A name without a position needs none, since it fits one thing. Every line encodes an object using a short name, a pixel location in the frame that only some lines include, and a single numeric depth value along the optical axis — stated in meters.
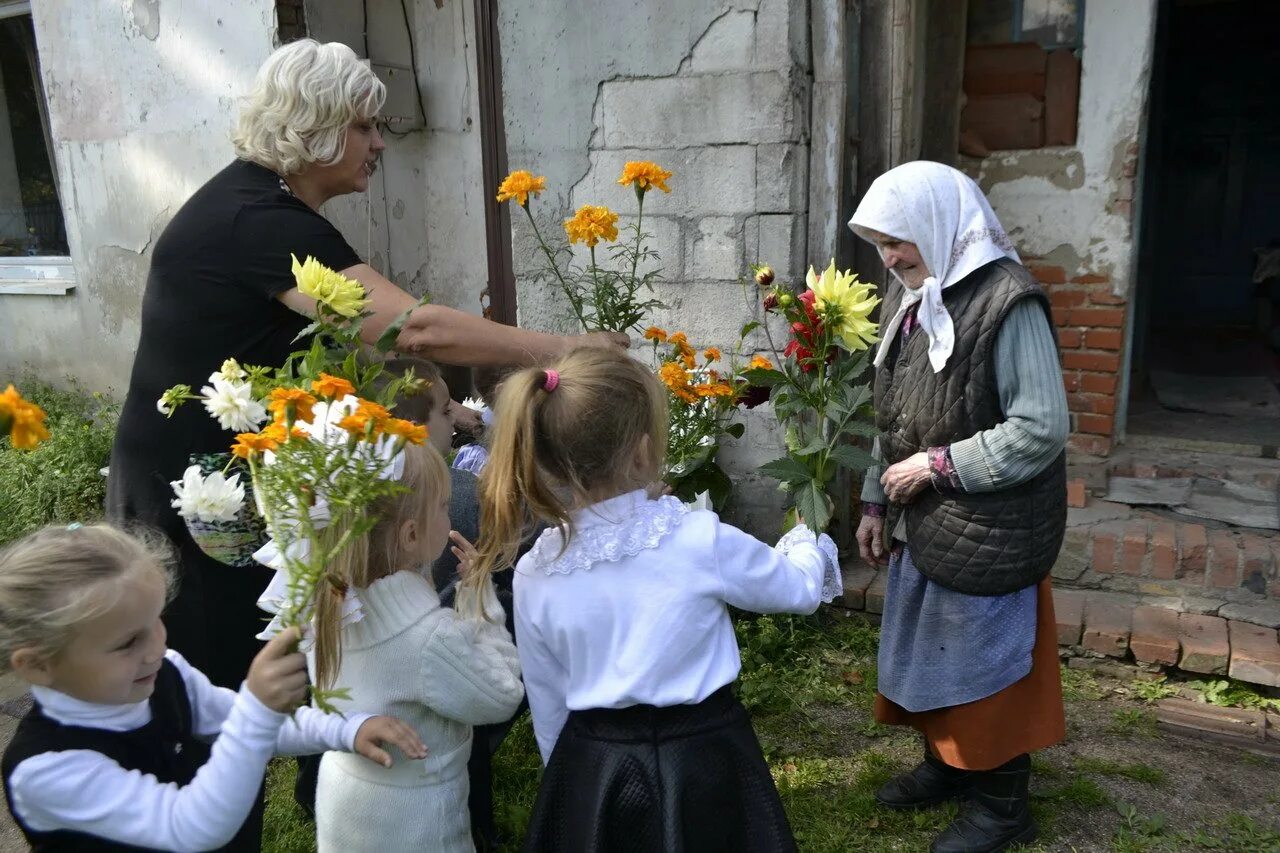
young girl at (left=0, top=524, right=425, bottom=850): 1.41
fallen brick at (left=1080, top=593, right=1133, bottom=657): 3.21
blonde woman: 2.15
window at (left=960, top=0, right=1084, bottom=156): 3.62
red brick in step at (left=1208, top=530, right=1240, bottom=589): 3.33
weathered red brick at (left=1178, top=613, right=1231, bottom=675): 3.06
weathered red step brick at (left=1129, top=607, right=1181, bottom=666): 3.13
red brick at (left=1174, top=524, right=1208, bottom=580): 3.37
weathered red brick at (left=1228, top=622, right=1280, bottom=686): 2.99
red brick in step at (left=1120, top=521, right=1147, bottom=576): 3.44
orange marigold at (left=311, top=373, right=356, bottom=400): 1.35
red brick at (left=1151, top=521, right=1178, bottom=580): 3.40
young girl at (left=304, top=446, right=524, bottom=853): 1.71
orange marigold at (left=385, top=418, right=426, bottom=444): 1.33
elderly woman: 2.10
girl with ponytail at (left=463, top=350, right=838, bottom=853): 1.68
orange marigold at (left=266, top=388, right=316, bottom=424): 1.33
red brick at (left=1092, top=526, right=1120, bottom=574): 3.47
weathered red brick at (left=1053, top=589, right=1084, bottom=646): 3.26
